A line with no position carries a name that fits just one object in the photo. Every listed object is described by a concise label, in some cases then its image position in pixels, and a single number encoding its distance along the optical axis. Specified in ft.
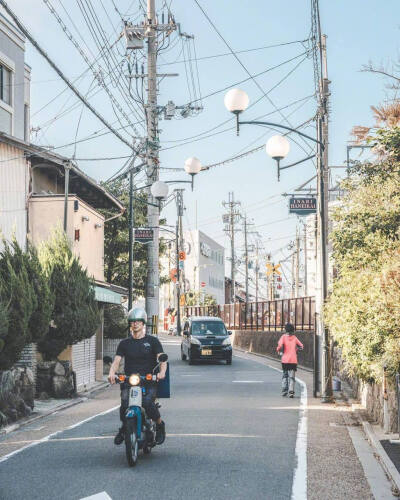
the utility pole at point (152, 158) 85.87
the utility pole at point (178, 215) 202.67
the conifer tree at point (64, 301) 64.18
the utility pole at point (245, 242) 282.56
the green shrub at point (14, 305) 48.80
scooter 30.11
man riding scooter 32.19
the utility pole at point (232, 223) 239.09
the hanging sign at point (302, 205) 61.72
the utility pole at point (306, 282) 215.55
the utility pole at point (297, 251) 250.04
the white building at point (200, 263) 327.47
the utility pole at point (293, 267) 318.45
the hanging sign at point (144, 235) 84.94
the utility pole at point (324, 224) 59.26
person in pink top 62.75
